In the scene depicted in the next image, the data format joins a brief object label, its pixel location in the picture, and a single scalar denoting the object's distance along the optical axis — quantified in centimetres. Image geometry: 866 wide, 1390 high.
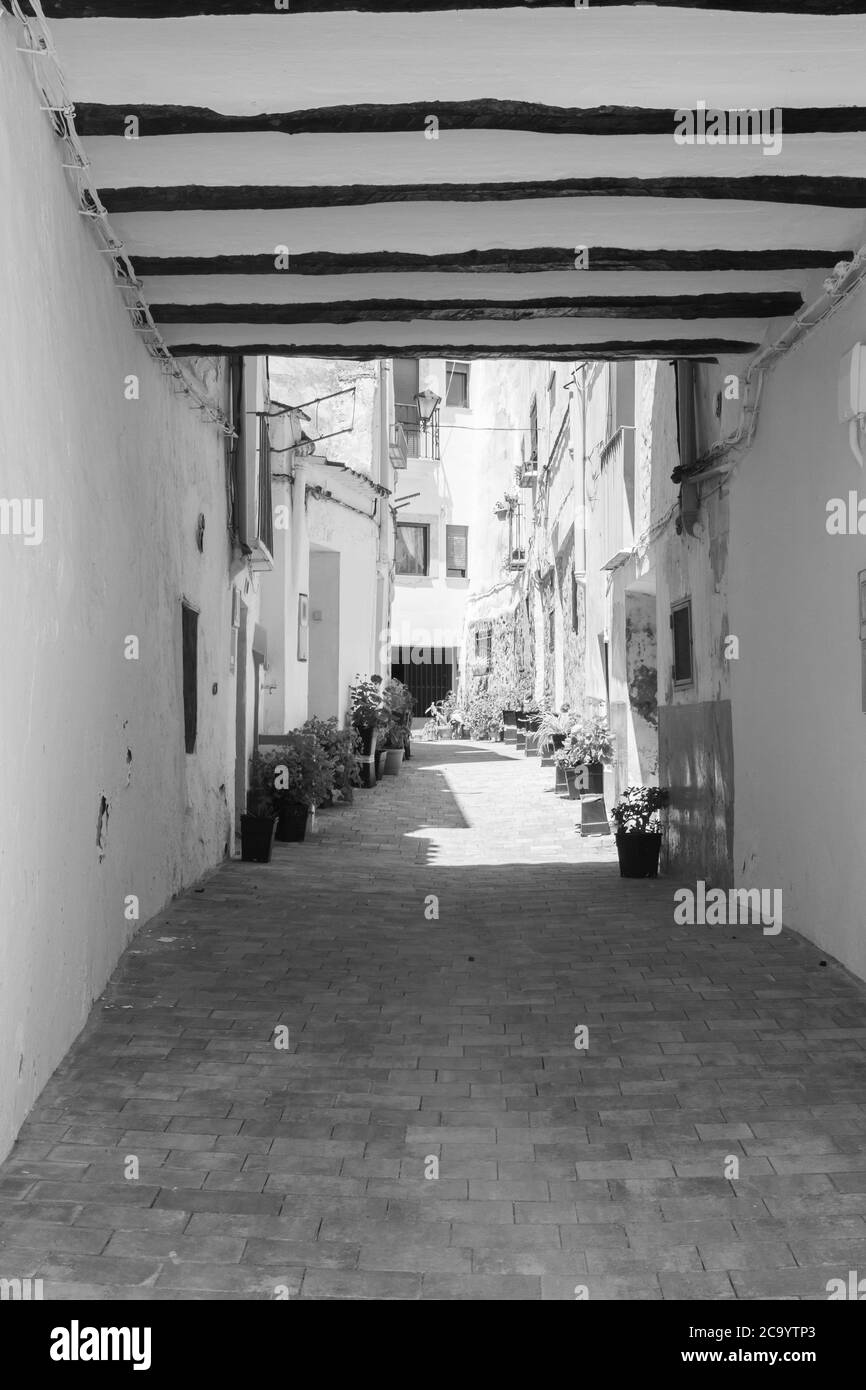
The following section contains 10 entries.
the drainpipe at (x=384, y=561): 2030
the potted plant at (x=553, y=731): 1758
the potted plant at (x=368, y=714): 1753
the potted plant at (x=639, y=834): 952
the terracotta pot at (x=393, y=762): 1930
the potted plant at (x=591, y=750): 1372
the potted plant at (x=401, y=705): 1950
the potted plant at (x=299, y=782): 1136
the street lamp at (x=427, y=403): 2767
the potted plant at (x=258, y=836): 1024
